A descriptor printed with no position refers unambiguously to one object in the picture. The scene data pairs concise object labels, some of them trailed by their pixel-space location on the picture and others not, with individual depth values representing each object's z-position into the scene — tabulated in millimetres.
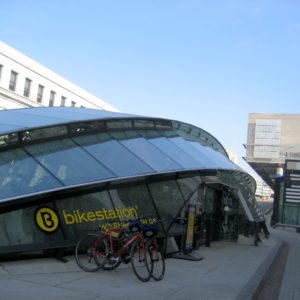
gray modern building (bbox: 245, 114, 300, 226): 75438
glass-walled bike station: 7566
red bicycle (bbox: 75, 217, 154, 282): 6883
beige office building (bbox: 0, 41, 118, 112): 43250
